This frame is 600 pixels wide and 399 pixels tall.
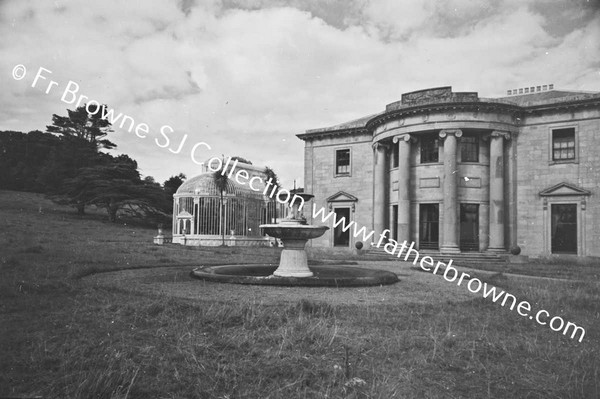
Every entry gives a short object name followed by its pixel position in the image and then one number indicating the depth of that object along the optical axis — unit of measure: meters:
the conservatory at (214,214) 28.12
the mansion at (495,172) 21.67
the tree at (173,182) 42.91
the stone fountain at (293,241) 9.88
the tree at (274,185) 28.19
